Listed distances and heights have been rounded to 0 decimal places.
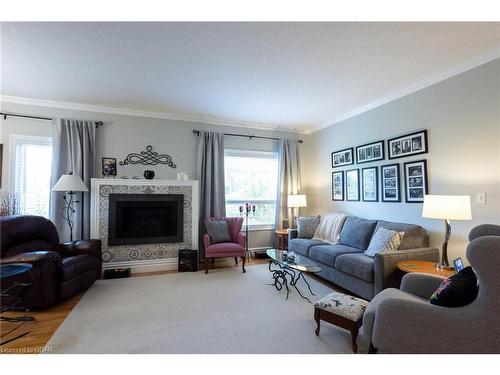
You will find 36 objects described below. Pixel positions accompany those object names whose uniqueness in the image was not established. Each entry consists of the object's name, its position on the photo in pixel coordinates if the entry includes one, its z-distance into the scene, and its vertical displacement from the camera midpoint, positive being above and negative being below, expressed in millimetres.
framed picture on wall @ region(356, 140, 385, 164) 3729 +718
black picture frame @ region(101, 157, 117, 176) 4156 +556
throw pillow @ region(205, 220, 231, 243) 4148 -566
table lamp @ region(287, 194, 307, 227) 4812 -73
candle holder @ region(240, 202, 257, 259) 4862 -302
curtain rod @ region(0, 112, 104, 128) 3682 +1284
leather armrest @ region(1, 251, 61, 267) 2574 -630
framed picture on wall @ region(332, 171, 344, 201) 4541 +212
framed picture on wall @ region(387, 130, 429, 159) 3146 +707
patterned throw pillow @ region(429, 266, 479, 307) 1393 -558
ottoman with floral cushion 1933 -944
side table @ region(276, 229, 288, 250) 4755 -784
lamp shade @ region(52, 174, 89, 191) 3464 +217
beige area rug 1984 -1203
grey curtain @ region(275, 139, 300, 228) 5160 +394
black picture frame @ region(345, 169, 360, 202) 4203 +188
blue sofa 2615 -740
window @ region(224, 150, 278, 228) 4977 +323
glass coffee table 2846 -819
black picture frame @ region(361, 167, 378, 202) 3842 +205
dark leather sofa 2594 -710
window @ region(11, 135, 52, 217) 3746 +415
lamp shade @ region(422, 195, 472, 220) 2320 -109
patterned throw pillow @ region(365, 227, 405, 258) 2914 -544
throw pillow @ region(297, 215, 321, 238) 4387 -523
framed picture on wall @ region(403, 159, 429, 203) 3139 +206
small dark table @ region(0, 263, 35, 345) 2407 -1013
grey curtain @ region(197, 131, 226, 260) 4582 +377
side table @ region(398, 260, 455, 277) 2318 -719
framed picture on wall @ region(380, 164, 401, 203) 3477 +202
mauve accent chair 3854 -810
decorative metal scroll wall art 4289 +719
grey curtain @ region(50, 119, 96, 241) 3840 +595
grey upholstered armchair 1237 -714
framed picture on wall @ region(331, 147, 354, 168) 4335 +744
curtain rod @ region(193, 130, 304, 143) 4652 +1269
